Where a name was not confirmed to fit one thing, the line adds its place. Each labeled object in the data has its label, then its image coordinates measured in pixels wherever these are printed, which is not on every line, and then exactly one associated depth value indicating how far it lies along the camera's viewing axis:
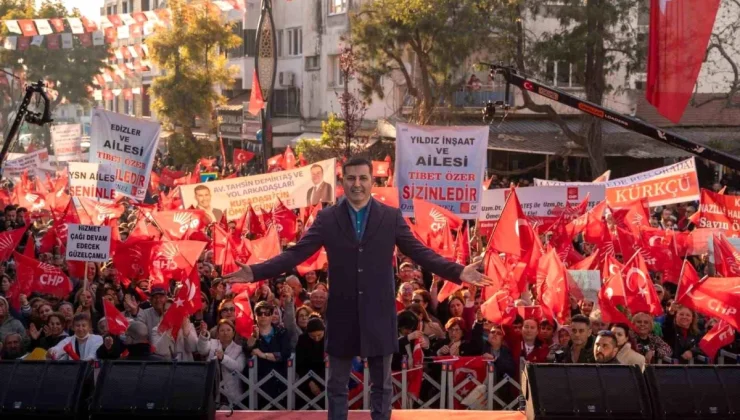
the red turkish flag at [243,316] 11.35
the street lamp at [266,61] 30.39
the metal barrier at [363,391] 10.27
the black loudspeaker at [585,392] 7.64
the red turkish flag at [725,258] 13.25
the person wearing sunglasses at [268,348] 10.66
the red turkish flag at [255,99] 33.73
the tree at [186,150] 48.53
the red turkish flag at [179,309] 11.05
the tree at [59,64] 71.06
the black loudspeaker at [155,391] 7.61
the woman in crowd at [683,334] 11.49
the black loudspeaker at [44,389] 7.59
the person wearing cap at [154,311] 12.32
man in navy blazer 7.28
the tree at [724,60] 32.69
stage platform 8.38
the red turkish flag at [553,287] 12.18
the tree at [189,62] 47.12
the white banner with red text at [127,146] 17.55
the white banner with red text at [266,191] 18.52
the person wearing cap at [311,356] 10.55
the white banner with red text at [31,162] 29.08
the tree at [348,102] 34.06
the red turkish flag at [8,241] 15.01
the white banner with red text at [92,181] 17.77
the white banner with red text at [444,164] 15.20
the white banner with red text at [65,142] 35.12
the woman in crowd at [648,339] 11.03
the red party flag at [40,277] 14.12
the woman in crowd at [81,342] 10.85
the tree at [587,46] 30.53
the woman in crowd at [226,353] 10.59
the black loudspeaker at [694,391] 7.66
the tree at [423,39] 32.44
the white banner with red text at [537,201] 16.81
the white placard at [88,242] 14.65
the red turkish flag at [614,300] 11.43
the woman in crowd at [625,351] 9.53
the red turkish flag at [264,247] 14.99
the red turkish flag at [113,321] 11.20
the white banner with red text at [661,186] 18.39
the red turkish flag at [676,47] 12.23
